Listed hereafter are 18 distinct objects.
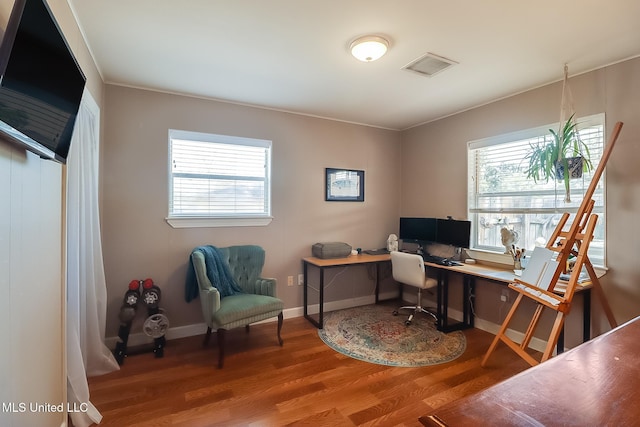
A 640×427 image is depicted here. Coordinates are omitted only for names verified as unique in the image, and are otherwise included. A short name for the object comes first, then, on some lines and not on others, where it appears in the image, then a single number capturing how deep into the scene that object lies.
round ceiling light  2.05
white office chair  3.22
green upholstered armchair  2.58
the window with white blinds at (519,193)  2.55
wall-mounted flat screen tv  0.89
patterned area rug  2.69
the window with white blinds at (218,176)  3.12
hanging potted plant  2.47
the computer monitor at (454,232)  3.35
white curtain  1.84
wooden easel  2.01
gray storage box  3.58
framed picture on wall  3.91
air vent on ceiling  2.33
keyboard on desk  3.33
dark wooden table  0.65
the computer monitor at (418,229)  3.79
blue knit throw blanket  2.87
